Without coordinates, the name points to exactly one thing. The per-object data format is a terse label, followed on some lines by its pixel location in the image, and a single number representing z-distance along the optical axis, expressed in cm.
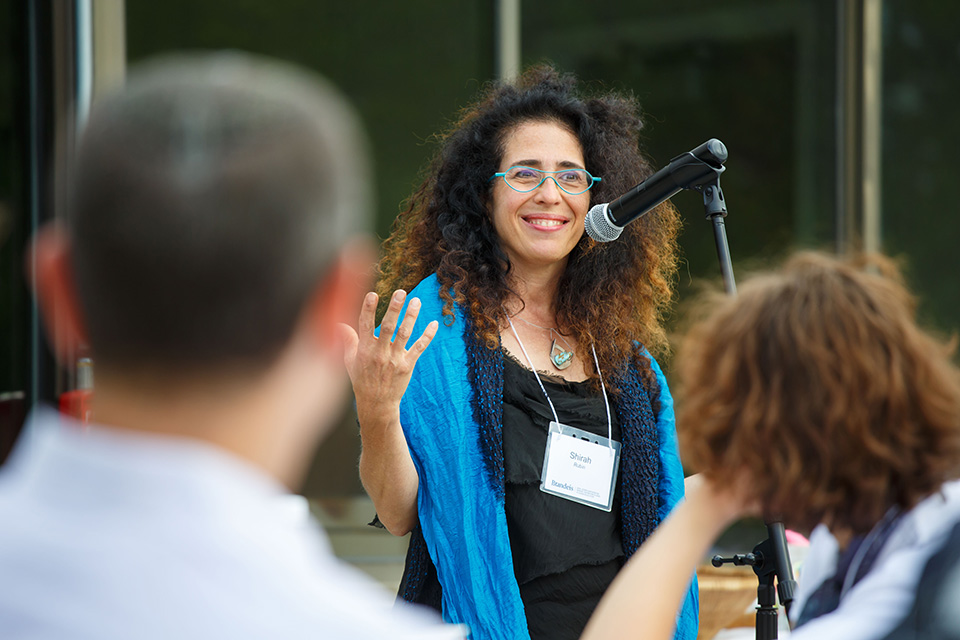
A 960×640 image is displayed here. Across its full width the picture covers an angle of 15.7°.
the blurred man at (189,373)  198
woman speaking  429
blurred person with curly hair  337
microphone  415
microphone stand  404
